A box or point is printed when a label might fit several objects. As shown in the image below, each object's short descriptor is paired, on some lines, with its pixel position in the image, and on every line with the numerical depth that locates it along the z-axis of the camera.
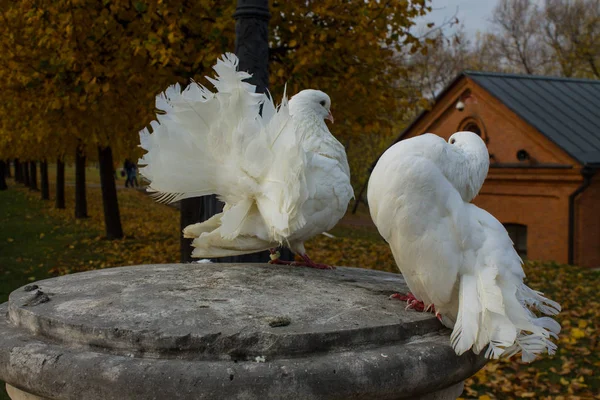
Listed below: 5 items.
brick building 12.99
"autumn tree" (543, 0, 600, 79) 26.84
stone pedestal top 1.91
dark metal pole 4.39
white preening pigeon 2.21
